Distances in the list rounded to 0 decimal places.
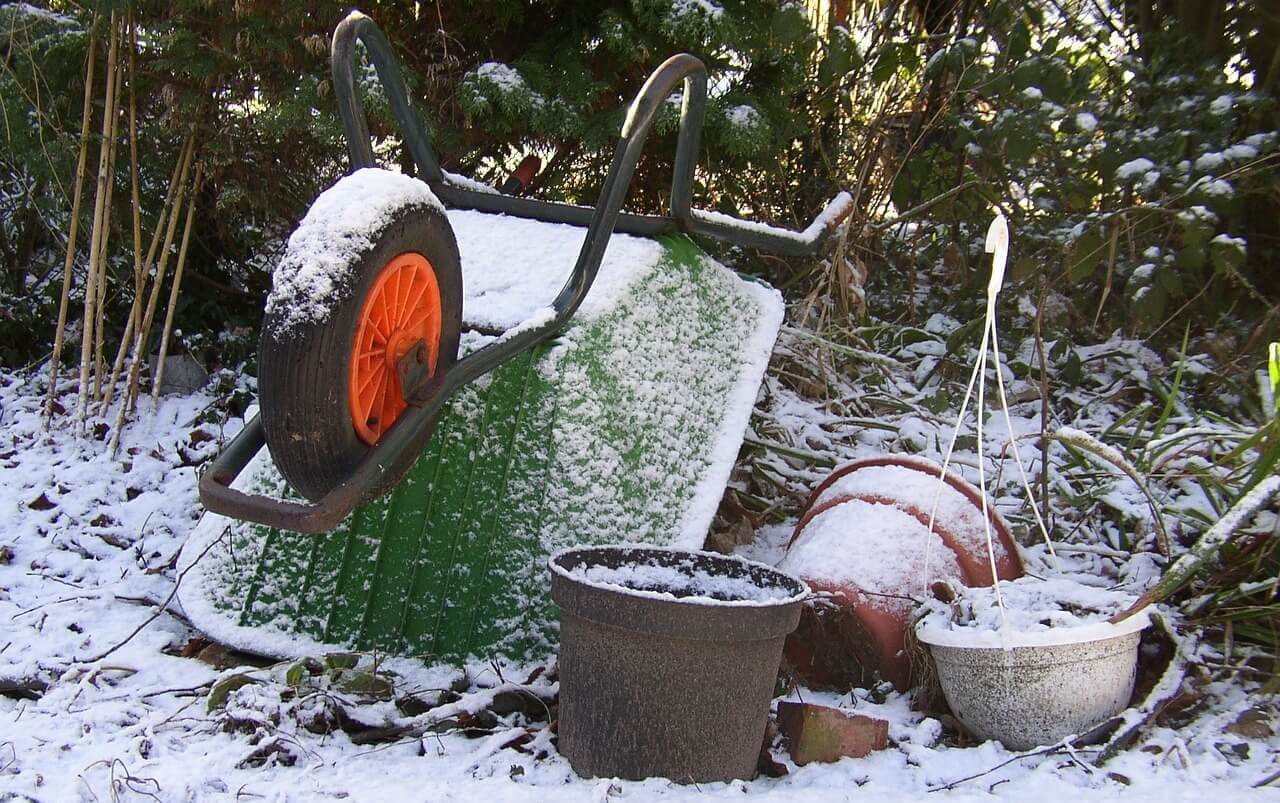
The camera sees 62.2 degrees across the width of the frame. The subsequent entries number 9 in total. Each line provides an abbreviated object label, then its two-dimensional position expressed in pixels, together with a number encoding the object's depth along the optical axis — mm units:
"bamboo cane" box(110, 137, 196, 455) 2744
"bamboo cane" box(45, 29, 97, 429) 2623
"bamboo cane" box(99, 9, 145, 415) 2670
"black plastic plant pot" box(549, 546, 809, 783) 1290
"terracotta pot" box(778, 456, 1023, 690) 1740
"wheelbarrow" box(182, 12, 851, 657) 1318
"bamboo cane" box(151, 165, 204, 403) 2795
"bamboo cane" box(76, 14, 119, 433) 2607
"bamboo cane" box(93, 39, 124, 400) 2672
